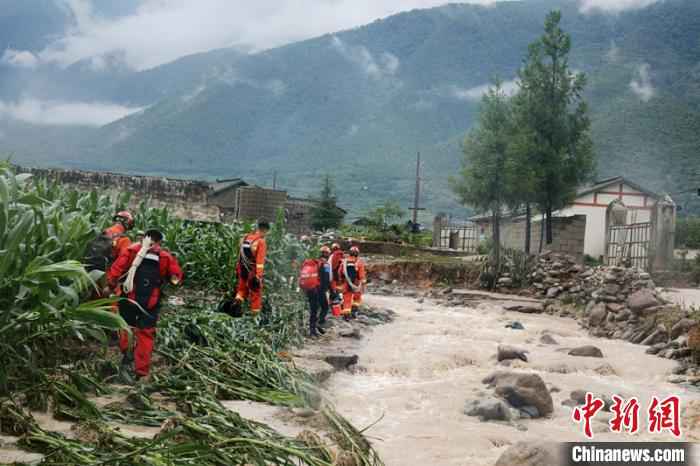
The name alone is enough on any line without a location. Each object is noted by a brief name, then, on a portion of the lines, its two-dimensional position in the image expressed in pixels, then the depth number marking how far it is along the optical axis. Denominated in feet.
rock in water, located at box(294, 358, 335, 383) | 25.63
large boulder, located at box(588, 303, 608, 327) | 50.67
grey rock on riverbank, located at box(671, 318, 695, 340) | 38.32
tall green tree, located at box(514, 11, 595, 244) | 94.94
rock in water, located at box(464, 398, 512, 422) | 23.06
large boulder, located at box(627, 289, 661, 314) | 46.57
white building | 120.57
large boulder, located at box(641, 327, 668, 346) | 40.53
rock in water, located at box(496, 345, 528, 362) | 35.27
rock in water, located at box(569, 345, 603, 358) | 36.36
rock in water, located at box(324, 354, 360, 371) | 30.25
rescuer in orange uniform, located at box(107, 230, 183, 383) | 21.91
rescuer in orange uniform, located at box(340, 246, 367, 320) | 46.55
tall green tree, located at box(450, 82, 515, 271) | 98.27
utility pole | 153.01
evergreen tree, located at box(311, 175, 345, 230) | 135.54
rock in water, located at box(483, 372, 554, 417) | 24.32
